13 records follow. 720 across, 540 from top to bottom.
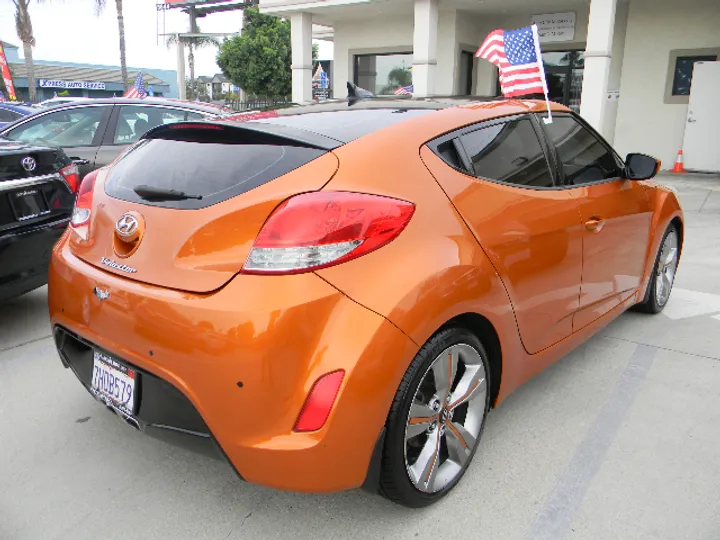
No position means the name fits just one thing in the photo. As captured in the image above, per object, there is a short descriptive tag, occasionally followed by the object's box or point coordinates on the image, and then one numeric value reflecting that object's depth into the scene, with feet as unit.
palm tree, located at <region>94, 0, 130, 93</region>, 115.24
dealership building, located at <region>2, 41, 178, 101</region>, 172.55
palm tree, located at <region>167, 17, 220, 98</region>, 139.44
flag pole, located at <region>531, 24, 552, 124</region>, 11.68
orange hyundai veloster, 5.69
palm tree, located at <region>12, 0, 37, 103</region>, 89.71
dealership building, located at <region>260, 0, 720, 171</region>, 39.81
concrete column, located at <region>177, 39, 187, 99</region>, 124.57
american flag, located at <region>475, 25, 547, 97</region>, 13.75
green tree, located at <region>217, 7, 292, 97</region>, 122.62
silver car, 20.13
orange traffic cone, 42.39
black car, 11.64
